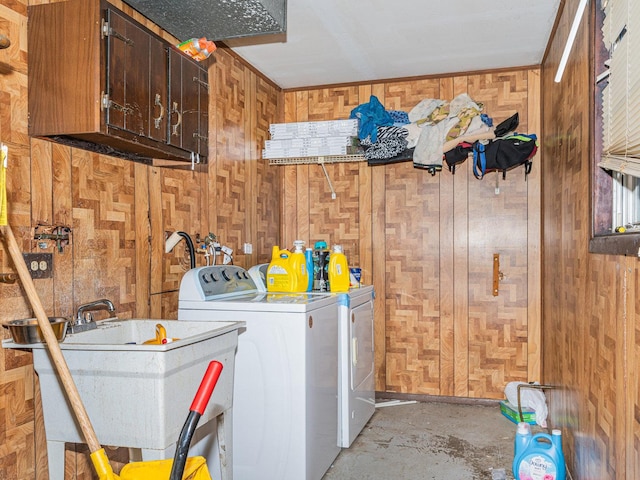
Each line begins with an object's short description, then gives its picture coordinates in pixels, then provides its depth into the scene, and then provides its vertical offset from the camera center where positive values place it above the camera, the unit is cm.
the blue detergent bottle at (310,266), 345 -21
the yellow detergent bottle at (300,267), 330 -21
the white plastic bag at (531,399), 355 -117
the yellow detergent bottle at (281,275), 327 -25
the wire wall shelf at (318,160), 422 +61
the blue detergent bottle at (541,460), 256 -111
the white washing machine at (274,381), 262 -74
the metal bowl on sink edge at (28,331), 183 -34
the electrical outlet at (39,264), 205 -11
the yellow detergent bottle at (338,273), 341 -25
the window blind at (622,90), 165 +49
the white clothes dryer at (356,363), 322 -83
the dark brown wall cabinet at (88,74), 201 +64
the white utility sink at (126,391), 178 -55
